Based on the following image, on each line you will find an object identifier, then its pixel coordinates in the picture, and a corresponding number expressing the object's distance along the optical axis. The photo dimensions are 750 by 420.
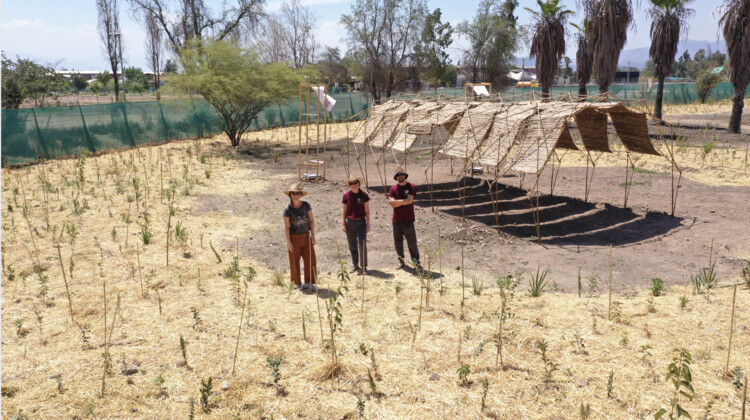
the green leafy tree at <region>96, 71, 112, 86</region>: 72.41
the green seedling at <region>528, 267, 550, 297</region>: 6.80
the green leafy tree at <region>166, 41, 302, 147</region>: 19.95
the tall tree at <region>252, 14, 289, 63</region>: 58.28
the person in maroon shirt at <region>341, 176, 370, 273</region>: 7.67
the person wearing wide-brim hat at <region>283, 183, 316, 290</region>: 6.87
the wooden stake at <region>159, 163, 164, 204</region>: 12.44
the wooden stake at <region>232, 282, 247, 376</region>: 5.09
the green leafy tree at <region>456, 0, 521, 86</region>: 36.56
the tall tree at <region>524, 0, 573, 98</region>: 26.75
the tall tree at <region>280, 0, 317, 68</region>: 58.66
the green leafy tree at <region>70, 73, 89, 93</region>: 63.21
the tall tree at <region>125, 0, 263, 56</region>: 35.34
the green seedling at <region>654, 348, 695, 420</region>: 3.64
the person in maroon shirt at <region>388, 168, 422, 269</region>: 7.95
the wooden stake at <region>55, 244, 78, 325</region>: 6.09
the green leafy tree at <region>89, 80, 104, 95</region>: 54.42
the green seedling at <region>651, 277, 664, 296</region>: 6.79
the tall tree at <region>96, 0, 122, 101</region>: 48.56
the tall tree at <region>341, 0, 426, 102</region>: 35.19
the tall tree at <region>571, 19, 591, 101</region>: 27.50
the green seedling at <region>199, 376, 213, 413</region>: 4.38
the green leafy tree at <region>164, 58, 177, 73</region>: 64.53
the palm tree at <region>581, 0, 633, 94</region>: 24.92
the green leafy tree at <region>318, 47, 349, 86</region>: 49.28
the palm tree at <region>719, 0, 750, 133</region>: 21.03
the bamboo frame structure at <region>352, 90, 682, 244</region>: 9.84
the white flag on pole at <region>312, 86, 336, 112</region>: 14.09
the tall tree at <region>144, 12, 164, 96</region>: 45.09
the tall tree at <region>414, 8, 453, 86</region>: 36.62
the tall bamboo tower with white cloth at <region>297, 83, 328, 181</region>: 14.20
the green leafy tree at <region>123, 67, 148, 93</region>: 62.86
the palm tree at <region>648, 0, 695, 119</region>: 26.09
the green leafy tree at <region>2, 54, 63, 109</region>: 22.14
